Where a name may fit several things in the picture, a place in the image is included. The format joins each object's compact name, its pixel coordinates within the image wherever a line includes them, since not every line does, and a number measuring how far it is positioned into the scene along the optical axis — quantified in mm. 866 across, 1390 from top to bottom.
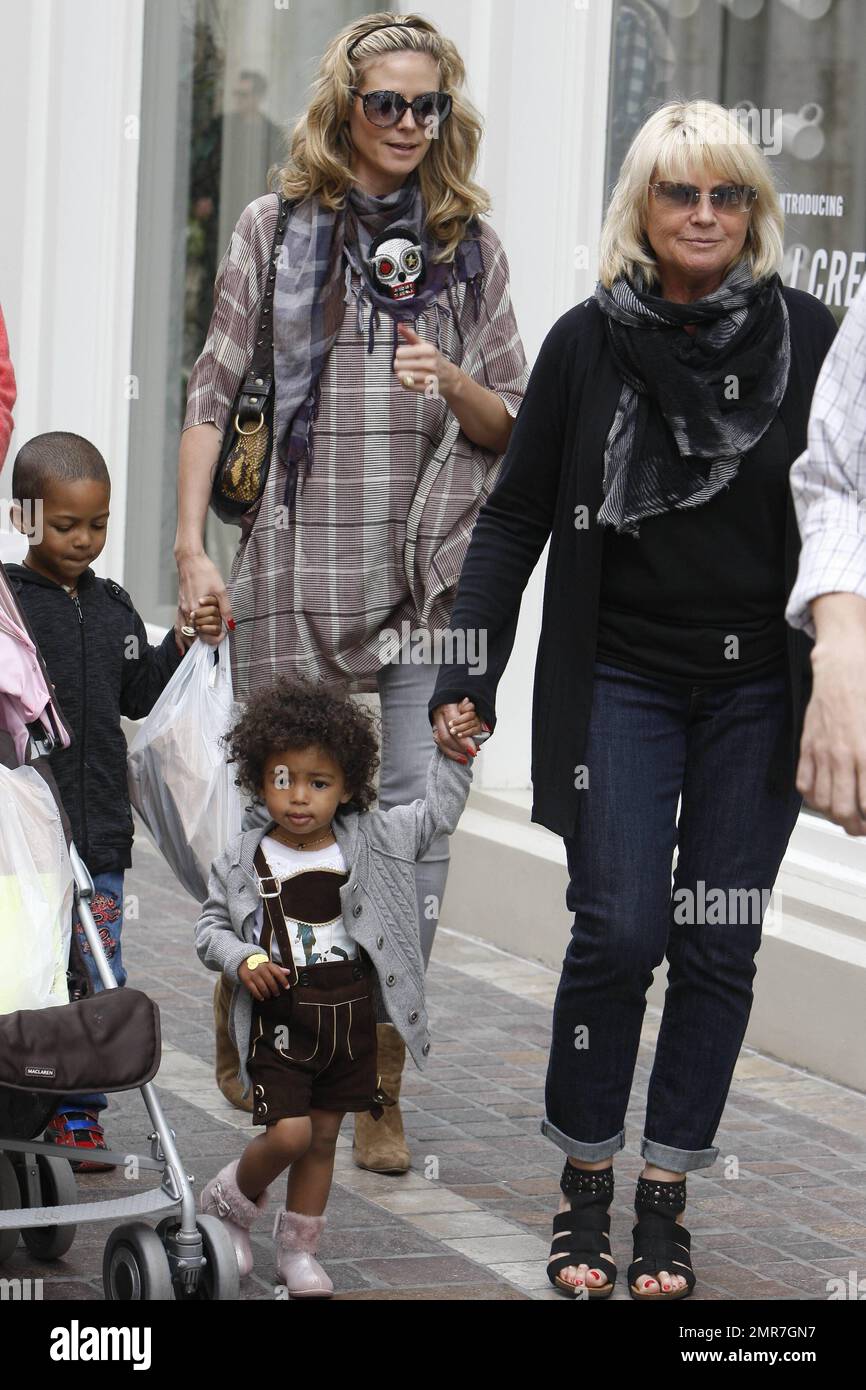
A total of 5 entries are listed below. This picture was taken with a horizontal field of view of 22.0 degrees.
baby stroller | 3793
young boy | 4754
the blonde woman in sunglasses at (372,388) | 4859
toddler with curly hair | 4141
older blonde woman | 4023
